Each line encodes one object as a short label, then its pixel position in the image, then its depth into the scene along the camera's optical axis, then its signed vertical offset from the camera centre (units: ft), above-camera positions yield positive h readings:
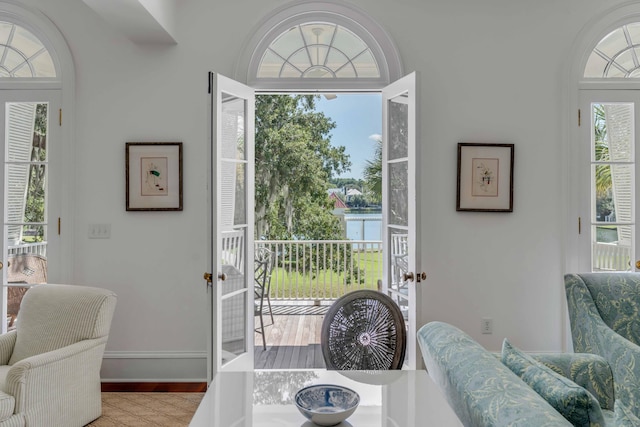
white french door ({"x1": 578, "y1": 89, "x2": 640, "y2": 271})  10.63 +0.75
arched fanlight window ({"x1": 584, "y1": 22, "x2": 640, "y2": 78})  10.76 +4.01
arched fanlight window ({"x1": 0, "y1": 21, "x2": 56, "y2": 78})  10.66 +3.97
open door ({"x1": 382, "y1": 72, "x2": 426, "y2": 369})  9.04 +0.29
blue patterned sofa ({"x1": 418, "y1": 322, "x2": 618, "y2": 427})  3.32 -1.57
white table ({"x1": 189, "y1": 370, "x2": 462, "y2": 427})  4.16 -2.05
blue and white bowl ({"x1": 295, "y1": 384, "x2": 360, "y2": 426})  4.04 -1.94
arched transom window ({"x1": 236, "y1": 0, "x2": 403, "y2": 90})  10.57 +4.14
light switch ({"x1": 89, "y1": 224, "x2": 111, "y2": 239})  10.56 -0.44
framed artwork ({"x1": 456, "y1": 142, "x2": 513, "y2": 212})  10.60 +0.91
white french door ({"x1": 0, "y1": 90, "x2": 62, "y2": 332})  10.57 +0.65
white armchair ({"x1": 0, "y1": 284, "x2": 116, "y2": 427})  7.51 -2.63
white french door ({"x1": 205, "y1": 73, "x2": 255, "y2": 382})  8.73 -0.30
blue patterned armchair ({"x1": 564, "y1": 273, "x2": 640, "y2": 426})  6.51 -1.68
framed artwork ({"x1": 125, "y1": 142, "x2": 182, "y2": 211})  10.53 +0.90
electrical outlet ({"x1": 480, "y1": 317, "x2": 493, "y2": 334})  10.66 -2.76
